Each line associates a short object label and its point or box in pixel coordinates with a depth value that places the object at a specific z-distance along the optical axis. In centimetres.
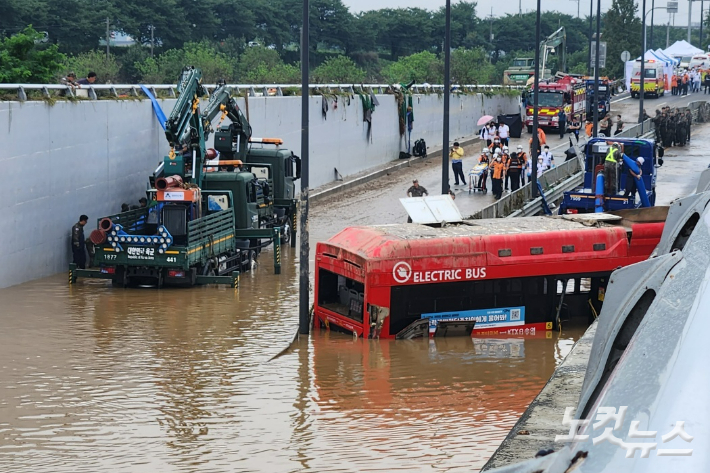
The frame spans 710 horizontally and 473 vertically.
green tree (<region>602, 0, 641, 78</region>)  10781
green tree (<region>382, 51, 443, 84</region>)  9283
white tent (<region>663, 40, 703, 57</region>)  9862
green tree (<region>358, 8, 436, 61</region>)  11975
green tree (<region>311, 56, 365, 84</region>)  7284
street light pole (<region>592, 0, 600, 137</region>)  4682
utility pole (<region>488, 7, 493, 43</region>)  13212
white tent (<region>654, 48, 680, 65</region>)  8269
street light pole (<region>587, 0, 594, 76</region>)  7068
